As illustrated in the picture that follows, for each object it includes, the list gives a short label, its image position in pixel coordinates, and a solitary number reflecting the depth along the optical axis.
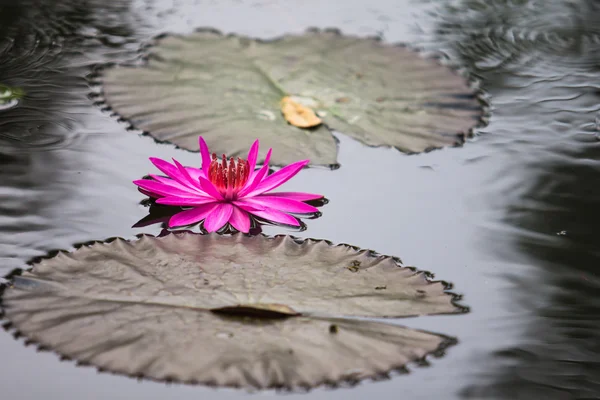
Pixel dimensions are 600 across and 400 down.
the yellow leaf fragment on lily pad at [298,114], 4.98
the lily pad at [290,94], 4.88
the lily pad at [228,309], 2.96
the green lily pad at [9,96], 5.06
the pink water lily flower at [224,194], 3.96
